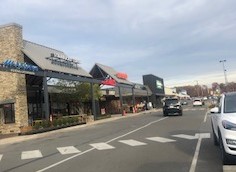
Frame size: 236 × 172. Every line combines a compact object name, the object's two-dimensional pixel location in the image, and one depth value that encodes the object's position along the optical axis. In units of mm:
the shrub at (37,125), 14270
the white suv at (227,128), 4413
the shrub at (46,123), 14805
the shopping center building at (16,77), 15706
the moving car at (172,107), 19643
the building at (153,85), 45738
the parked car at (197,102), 35115
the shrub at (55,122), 15535
